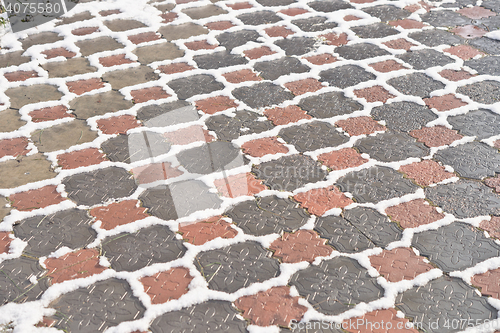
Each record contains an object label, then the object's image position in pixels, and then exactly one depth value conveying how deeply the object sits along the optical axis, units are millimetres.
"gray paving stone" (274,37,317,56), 3541
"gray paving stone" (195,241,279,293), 1889
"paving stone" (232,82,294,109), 2984
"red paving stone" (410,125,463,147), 2660
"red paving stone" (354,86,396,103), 3016
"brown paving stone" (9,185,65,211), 2248
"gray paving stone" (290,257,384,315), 1800
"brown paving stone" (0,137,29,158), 2576
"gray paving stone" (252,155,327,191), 2379
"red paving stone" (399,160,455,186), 2398
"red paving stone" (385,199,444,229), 2160
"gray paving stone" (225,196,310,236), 2131
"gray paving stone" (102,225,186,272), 1972
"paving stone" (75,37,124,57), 3566
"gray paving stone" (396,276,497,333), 1732
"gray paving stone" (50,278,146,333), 1724
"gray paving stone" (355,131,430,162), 2564
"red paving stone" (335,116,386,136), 2738
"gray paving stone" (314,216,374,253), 2037
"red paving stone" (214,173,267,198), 2320
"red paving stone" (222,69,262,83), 3201
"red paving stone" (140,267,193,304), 1828
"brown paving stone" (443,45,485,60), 3471
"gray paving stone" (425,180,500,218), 2221
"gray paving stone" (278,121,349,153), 2639
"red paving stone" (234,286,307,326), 1741
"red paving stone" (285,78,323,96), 3094
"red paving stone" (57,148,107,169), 2504
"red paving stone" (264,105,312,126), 2820
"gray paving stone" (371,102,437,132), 2787
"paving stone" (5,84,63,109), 2988
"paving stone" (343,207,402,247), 2078
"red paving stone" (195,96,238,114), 2922
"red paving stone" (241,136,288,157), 2578
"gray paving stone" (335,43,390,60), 3482
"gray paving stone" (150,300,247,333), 1710
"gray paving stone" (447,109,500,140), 2727
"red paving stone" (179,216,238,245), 2078
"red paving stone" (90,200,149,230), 2160
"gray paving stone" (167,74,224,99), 3074
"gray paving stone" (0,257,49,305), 1820
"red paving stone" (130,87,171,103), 3011
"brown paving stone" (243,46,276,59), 3481
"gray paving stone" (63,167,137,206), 2301
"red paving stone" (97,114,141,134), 2744
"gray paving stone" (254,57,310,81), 3260
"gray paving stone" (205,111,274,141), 2719
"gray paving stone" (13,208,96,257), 2041
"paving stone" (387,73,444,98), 3080
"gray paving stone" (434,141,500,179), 2449
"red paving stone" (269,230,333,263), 1991
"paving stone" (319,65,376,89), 3180
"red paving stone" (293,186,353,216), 2236
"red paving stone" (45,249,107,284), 1907
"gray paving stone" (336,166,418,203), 2311
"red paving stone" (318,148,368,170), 2500
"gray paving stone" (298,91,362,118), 2896
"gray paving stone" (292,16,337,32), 3867
